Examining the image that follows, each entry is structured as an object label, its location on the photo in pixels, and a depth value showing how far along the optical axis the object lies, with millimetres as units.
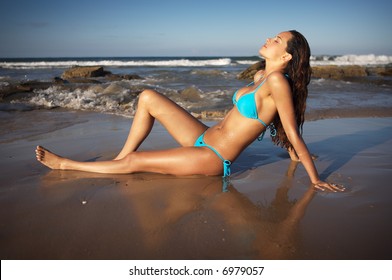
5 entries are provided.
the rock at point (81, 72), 15289
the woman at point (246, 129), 2441
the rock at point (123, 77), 14938
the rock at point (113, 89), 9227
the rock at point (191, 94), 8547
